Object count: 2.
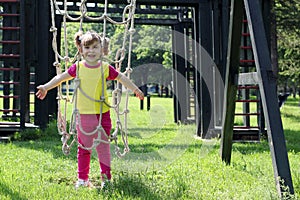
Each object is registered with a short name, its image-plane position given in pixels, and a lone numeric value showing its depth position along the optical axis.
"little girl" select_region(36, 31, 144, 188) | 4.40
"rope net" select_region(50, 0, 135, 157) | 4.36
